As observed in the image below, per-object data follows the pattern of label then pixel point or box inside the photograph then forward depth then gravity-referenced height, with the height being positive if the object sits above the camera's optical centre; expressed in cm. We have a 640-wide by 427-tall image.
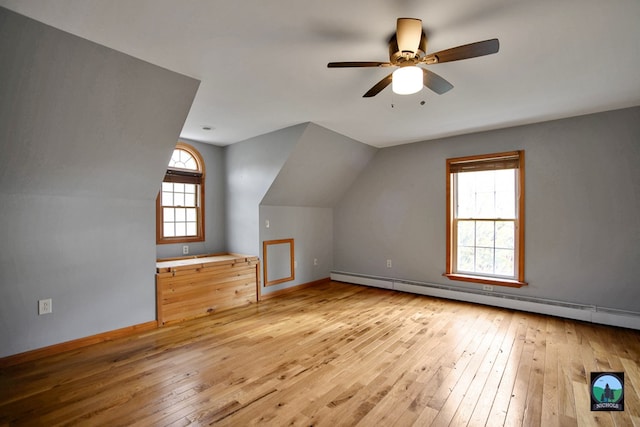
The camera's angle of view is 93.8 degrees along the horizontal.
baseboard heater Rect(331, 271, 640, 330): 332 -119
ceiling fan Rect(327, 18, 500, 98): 168 +95
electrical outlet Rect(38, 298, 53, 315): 273 -87
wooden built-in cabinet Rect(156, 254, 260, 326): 351 -94
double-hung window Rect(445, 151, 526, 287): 396 -11
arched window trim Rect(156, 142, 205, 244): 423 +37
